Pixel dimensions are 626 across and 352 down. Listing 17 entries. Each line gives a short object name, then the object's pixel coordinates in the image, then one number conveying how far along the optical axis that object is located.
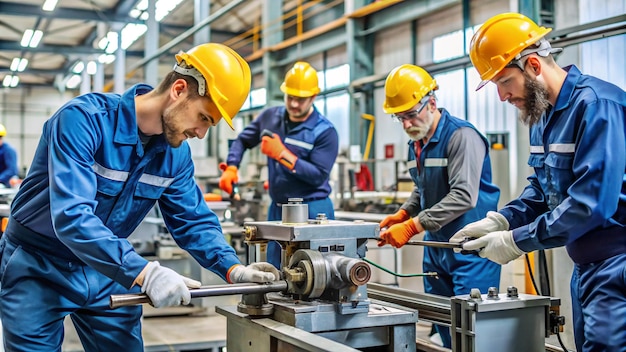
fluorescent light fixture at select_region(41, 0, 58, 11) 8.64
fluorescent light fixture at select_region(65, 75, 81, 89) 14.73
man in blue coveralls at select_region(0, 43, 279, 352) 1.45
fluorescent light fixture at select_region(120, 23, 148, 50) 9.12
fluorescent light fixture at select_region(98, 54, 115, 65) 11.68
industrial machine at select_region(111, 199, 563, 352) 1.46
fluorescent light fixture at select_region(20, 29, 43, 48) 10.67
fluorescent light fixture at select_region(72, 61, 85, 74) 13.40
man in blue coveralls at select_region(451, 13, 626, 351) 1.49
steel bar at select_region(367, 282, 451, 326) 1.73
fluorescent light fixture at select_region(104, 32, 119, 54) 9.61
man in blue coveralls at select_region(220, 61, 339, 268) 3.10
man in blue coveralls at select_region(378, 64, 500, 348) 2.41
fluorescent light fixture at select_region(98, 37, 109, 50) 10.32
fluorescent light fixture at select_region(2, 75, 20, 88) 14.84
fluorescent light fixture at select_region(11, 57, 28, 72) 13.03
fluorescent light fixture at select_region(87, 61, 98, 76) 12.43
